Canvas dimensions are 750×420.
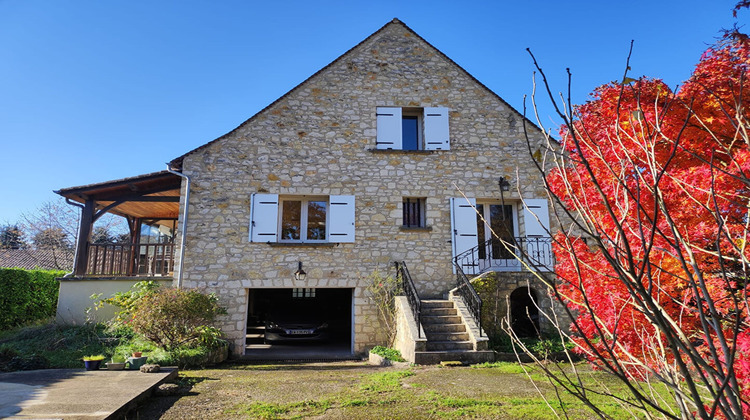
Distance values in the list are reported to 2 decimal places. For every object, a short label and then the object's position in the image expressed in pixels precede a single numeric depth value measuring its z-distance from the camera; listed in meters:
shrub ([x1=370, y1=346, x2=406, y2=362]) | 7.35
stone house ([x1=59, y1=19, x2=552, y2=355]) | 8.97
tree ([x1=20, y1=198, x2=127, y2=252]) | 24.59
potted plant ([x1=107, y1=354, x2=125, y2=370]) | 5.62
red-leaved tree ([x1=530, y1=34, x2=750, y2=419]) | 2.96
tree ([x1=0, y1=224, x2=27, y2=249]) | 27.64
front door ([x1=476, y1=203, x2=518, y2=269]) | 9.77
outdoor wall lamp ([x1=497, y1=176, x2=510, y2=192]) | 9.66
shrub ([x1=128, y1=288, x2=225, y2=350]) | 6.77
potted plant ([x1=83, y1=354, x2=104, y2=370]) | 5.60
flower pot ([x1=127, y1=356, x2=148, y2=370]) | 5.71
